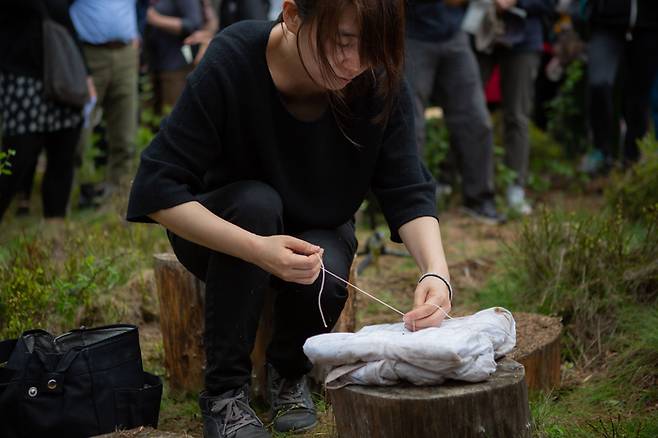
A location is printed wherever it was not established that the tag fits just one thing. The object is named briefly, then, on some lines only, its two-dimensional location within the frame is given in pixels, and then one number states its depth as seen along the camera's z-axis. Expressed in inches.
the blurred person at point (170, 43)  270.7
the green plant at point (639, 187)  182.2
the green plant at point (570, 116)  295.1
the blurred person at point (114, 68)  230.7
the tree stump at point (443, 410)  87.6
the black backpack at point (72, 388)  103.9
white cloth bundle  88.9
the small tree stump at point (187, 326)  125.0
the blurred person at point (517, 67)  242.5
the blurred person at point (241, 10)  243.3
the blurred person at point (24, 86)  193.5
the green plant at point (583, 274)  140.5
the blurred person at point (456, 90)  220.7
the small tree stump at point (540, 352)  121.7
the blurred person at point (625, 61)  232.5
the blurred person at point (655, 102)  238.0
